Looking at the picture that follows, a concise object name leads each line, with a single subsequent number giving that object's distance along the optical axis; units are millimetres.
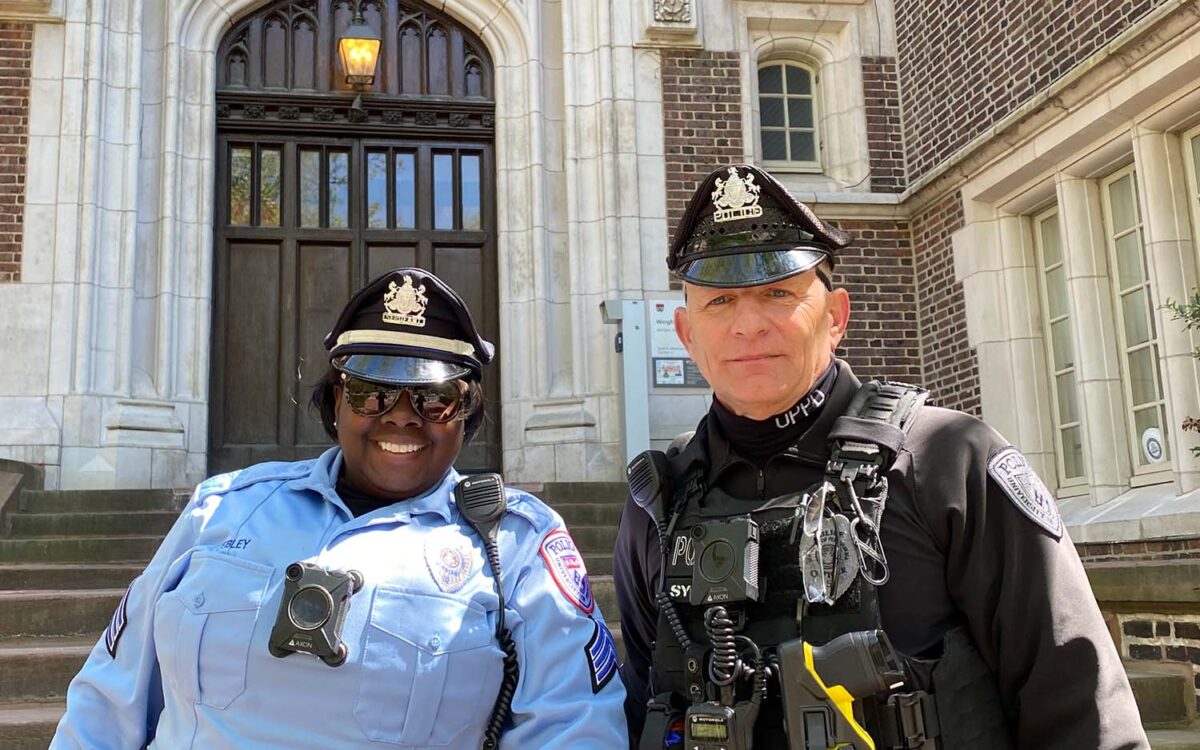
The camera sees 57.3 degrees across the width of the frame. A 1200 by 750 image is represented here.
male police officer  1716
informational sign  8555
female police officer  1980
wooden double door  8805
